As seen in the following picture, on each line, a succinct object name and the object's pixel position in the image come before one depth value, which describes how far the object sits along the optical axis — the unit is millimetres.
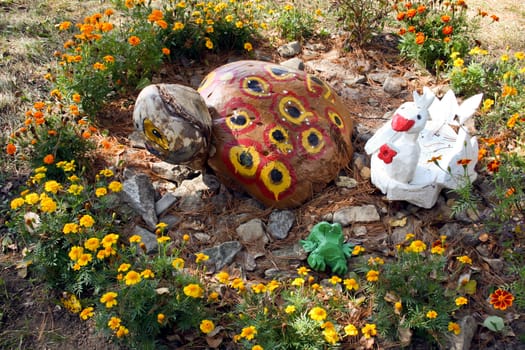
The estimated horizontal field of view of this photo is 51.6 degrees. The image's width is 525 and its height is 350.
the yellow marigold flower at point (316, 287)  2614
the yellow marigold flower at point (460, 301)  2496
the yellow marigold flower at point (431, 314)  2455
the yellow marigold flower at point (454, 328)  2482
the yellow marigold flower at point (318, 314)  2371
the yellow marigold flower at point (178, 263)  2587
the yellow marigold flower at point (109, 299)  2420
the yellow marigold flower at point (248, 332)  2359
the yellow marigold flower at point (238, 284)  2513
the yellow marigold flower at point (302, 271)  2650
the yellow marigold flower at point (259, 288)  2547
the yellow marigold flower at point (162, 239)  2671
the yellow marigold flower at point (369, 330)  2449
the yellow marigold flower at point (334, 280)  2604
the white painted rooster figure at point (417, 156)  2992
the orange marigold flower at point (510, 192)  2805
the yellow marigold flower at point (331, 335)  2354
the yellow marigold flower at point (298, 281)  2562
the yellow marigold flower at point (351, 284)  2578
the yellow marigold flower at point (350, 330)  2403
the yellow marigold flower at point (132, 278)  2449
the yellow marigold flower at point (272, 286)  2578
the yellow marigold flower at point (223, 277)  2547
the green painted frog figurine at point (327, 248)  2975
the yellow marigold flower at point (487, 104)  3425
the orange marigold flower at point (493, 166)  2750
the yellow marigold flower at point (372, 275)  2580
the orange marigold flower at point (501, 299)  2400
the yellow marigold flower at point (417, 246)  2566
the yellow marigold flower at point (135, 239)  2668
